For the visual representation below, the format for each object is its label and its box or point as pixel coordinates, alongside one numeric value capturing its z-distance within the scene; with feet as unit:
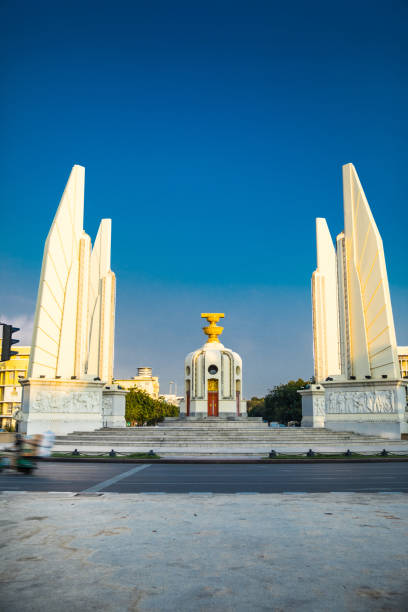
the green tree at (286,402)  183.42
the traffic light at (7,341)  32.73
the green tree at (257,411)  227.12
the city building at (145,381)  370.53
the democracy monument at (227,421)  88.43
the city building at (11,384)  236.84
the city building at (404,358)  248.73
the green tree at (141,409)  204.81
